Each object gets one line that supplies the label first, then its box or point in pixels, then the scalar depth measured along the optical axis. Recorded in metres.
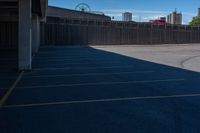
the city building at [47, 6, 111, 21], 26.33
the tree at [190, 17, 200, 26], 48.75
